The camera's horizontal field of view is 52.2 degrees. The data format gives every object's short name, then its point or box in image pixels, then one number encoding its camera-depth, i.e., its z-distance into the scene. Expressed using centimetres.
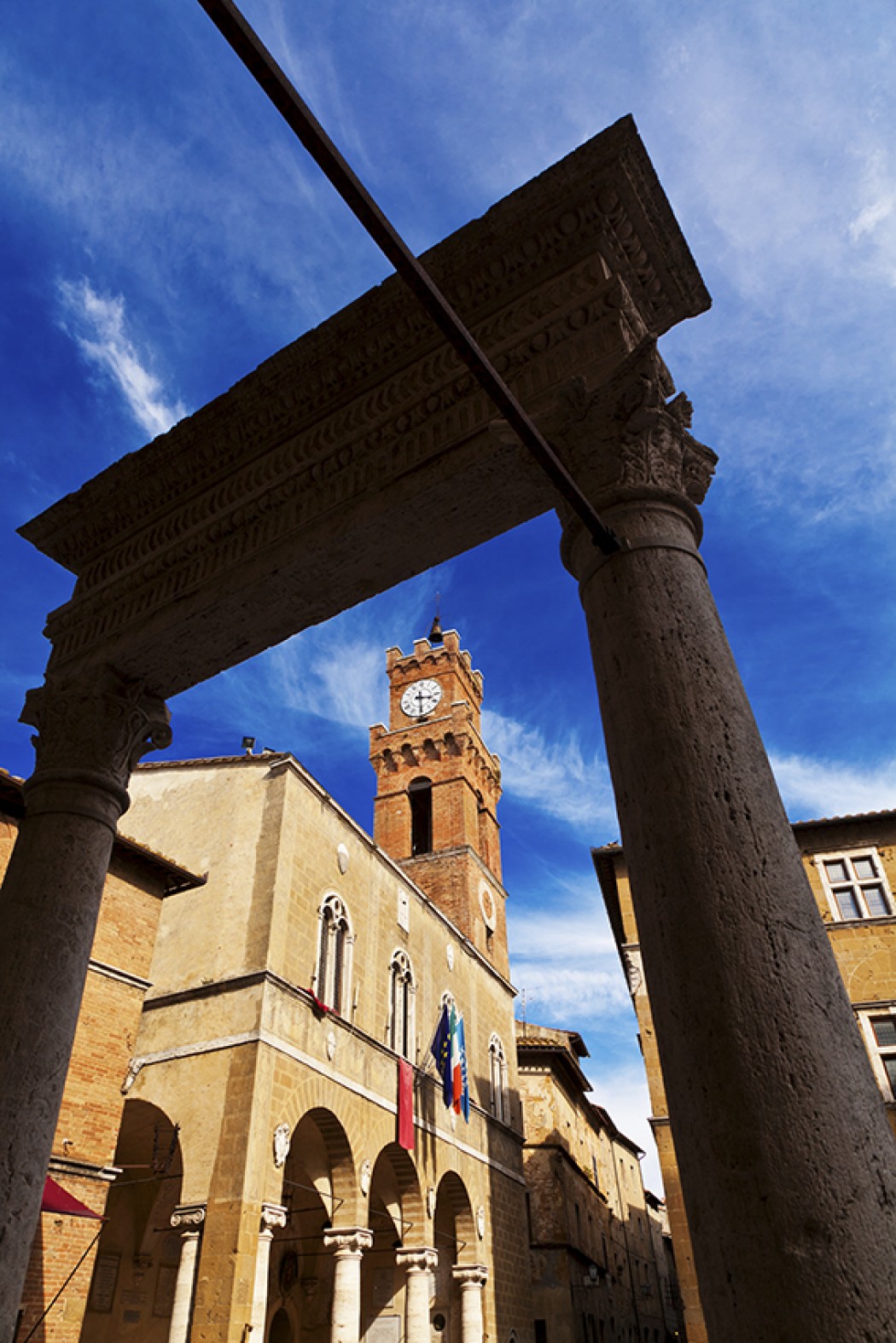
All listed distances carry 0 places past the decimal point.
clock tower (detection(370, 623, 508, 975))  2856
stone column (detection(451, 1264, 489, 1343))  1798
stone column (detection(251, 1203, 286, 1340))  1143
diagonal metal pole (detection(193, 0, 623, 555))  224
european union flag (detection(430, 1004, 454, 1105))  1852
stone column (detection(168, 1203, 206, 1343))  1114
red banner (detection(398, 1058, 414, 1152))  1616
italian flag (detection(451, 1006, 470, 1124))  1920
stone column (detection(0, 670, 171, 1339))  368
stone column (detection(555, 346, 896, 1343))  200
